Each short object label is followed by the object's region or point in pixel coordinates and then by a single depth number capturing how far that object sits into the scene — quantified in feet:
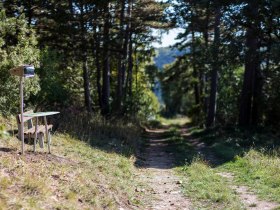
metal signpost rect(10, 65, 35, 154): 28.74
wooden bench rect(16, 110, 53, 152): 31.96
